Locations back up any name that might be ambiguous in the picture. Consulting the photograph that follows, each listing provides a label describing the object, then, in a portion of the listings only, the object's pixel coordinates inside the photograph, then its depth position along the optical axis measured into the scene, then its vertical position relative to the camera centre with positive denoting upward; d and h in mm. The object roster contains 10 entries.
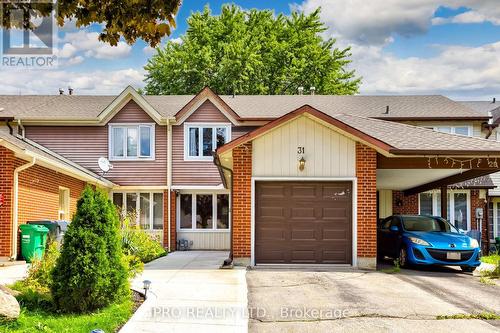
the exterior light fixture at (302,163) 14555 +811
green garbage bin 15789 -1222
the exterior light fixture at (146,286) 9969 -1552
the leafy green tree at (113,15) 7340 +2313
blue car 14445 -1221
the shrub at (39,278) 9526 -1443
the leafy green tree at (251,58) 38625 +9530
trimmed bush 8539 -1000
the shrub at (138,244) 17344 -1488
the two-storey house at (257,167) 14656 +824
